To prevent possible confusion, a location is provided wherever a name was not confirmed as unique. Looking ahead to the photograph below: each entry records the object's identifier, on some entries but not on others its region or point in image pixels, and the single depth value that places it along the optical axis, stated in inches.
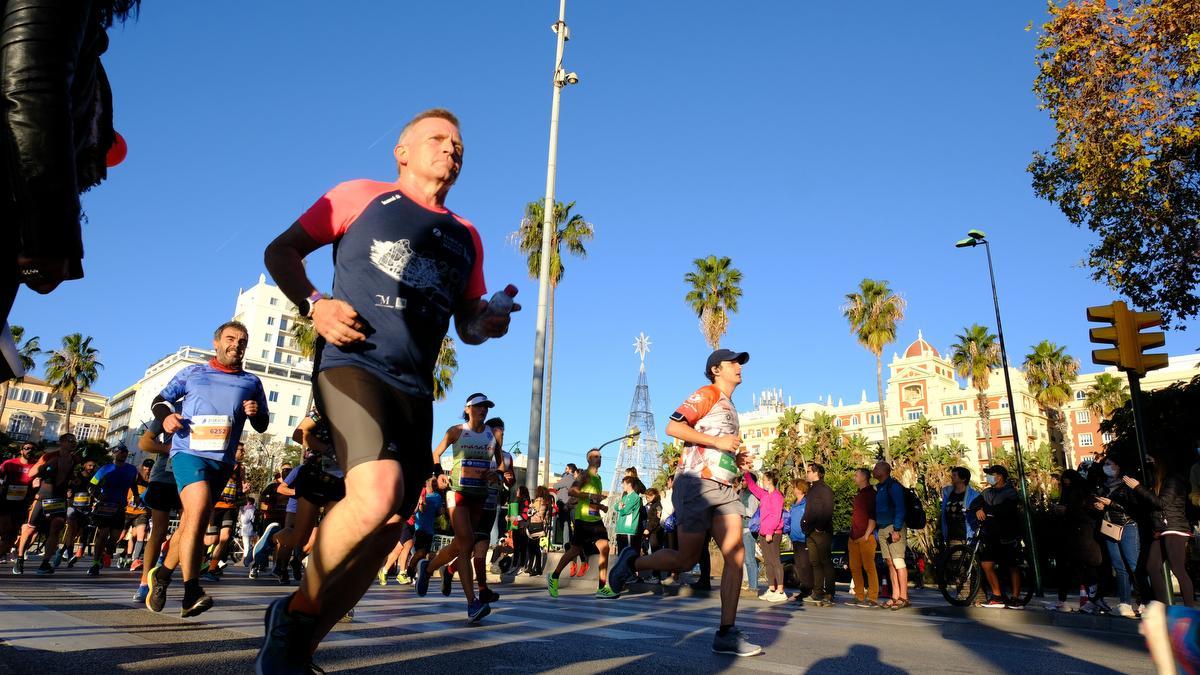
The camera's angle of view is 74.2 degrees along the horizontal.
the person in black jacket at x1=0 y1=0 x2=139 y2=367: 61.1
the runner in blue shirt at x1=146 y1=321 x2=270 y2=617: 183.0
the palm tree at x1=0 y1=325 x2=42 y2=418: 2336.4
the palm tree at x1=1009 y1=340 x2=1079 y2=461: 1868.8
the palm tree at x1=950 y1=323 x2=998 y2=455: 1925.4
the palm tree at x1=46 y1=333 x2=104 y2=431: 2281.0
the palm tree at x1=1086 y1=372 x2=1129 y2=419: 1861.5
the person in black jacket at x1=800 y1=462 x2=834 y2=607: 441.4
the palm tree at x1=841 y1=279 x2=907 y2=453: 1663.4
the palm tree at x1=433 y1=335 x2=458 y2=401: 1517.0
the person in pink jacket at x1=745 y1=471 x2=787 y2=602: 472.4
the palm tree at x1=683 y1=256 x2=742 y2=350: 1472.7
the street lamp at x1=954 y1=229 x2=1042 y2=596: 552.3
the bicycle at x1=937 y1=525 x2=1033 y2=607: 425.0
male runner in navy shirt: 90.9
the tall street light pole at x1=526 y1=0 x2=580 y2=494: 725.9
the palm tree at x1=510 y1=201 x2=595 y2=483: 1245.1
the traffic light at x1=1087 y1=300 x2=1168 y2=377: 334.3
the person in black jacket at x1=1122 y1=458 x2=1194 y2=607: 334.0
